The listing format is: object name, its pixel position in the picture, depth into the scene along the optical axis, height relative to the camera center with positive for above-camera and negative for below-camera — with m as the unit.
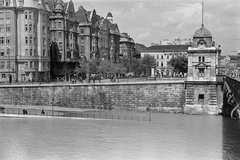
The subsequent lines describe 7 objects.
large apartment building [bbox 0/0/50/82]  84.00 +7.67
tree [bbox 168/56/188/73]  110.50 +3.44
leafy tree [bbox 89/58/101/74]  102.84 +2.30
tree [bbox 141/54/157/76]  120.62 +4.11
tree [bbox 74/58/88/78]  101.25 +1.74
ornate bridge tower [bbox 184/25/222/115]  61.78 -0.13
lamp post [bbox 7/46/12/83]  84.17 +2.64
